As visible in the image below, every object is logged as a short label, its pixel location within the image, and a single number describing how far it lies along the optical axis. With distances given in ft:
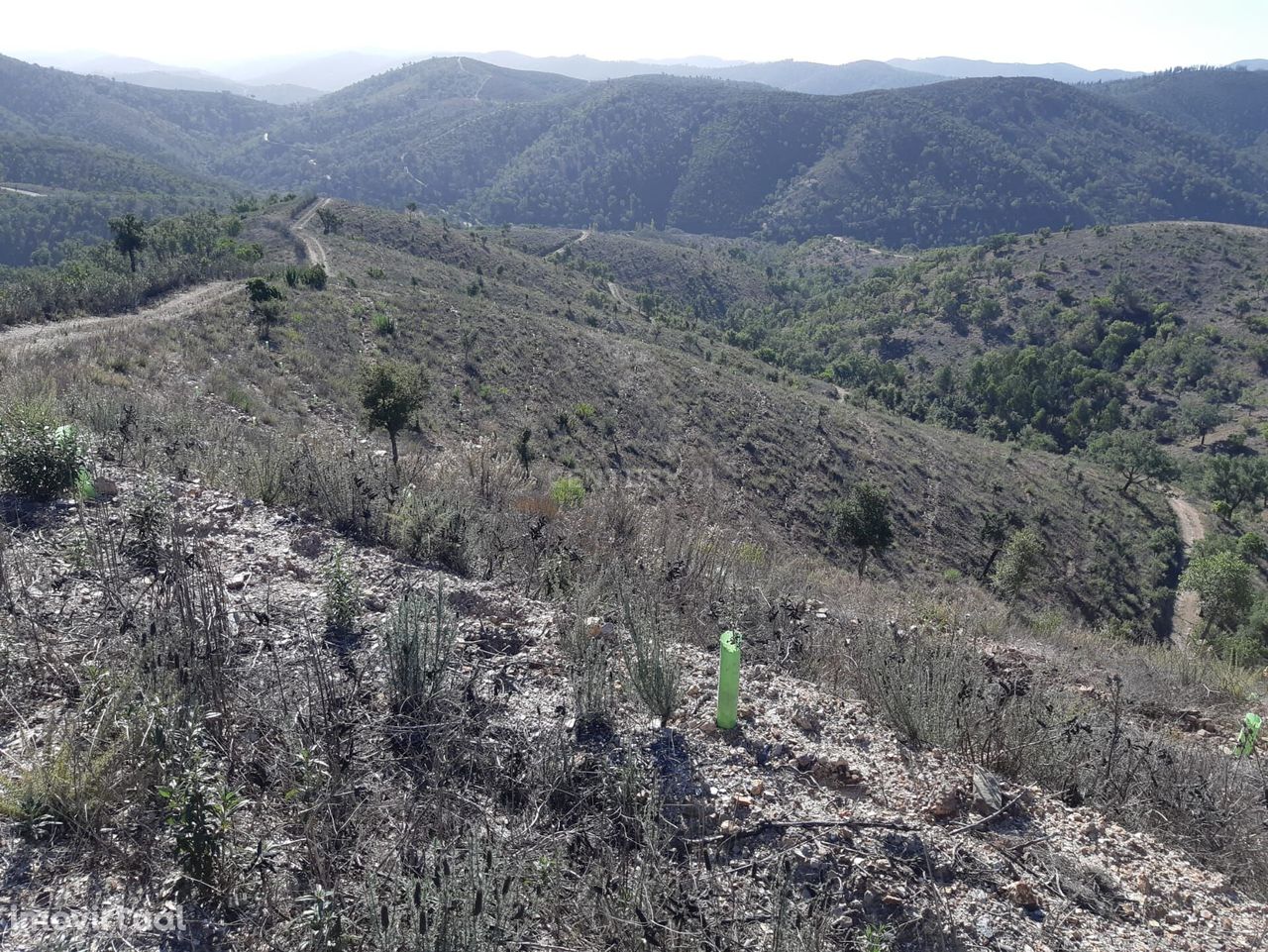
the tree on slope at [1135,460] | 141.08
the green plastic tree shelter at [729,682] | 12.32
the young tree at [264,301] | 75.51
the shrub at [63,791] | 9.21
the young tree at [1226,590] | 75.92
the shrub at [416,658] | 12.53
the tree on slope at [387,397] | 45.42
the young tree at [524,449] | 61.80
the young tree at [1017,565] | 70.28
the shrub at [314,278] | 97.35
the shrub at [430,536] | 19.99
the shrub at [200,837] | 8.57
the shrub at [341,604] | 15.05
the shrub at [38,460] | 17.95
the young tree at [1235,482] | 141.59
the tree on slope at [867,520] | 61.87
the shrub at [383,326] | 88.17
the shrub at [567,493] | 32.14
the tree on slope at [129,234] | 90.02
